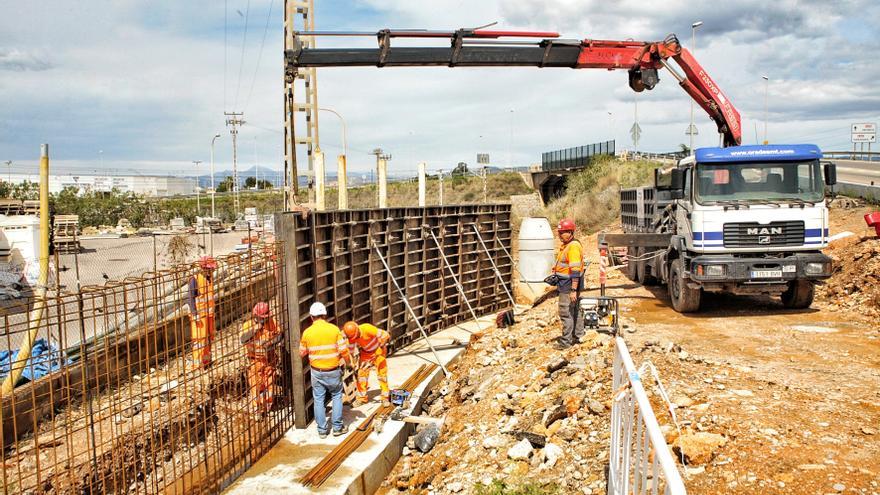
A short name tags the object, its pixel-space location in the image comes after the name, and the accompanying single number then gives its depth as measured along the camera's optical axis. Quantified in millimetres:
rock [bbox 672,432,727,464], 5164
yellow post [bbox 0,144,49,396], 5461
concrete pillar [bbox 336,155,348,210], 11325
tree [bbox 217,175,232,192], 88500
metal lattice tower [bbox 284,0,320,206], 11445
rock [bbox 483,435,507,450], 6820
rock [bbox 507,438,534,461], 6289
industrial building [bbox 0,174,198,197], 61131
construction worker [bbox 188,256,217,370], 6046
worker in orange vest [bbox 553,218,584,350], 8531
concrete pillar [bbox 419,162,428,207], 13594
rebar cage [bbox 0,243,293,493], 6078
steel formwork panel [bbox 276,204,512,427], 8500
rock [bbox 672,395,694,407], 6207
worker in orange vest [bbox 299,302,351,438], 7250
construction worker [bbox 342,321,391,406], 8773
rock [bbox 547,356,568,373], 8047
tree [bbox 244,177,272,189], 103188
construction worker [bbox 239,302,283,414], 7020
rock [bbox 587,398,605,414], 6387
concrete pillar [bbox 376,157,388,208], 12445
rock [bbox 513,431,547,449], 6348
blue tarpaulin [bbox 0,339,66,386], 7957
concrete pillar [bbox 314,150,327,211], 10445
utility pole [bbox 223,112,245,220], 55169
